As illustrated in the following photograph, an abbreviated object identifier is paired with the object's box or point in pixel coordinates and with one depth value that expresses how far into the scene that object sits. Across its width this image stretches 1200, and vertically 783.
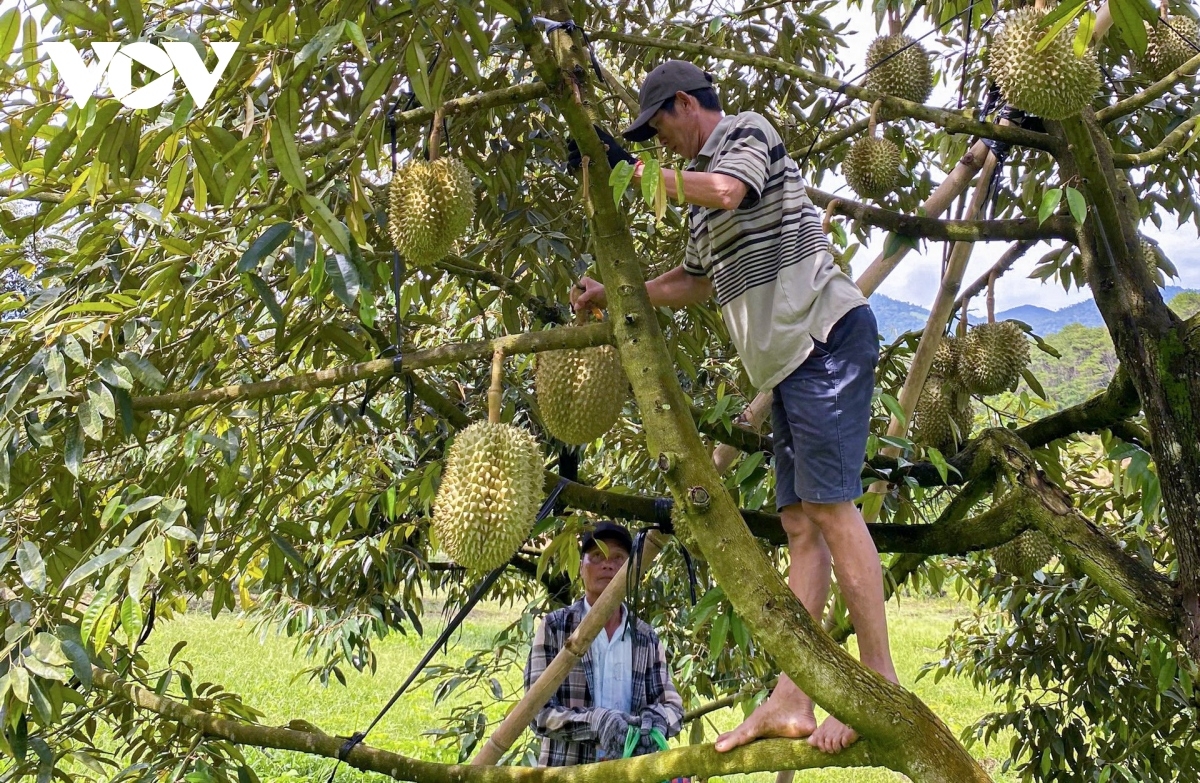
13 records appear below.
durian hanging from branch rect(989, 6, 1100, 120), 2.04
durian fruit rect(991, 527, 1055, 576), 3.35
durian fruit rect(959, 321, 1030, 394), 2.96
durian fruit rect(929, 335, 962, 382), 3.12
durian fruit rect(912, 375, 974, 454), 3.11
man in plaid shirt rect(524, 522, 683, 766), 2.99
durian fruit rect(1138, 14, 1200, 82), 2.72
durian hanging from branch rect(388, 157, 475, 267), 1.83
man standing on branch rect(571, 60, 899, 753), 1.77
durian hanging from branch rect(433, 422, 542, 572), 1.68
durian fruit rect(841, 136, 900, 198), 2.85
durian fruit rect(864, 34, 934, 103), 2.97
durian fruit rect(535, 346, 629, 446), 1.94
